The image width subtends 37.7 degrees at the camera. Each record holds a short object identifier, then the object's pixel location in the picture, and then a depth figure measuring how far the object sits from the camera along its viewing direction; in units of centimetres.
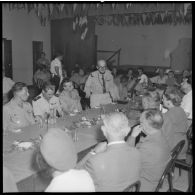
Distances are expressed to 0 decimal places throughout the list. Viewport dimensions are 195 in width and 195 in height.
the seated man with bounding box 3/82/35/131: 390
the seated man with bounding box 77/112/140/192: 210
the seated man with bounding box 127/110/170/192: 260
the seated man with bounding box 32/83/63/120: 455
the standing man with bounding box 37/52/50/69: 1158
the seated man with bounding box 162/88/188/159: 346
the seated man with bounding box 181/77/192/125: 475
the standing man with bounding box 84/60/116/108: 629
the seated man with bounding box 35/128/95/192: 175
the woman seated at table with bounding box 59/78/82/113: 532
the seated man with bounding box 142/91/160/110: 436
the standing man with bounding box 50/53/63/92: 1006
